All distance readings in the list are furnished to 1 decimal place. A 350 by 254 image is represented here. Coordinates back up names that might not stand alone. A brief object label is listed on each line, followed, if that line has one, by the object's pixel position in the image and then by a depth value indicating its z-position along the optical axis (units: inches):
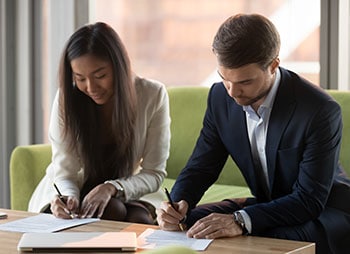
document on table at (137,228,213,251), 86.4
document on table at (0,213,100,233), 96.7
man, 94.8
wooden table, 84.0
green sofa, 133.1
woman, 116.7
